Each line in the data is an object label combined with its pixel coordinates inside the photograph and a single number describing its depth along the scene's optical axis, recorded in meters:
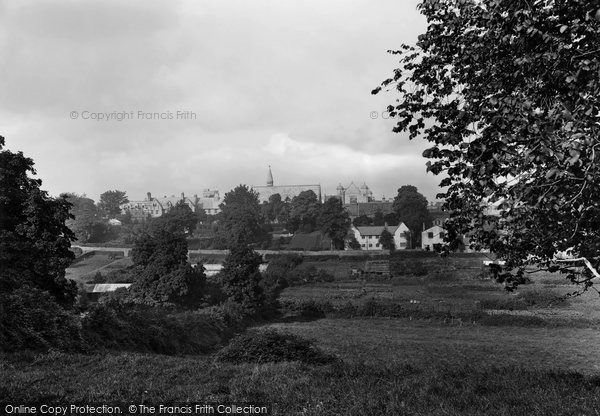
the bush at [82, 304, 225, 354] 20.26
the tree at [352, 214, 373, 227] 98.65
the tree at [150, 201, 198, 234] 95.56
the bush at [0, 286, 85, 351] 14.65
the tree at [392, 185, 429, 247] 92.19
